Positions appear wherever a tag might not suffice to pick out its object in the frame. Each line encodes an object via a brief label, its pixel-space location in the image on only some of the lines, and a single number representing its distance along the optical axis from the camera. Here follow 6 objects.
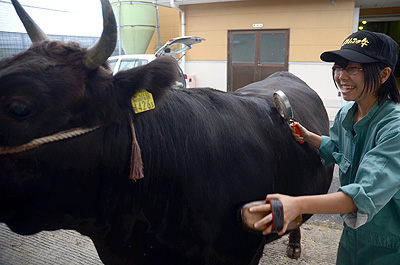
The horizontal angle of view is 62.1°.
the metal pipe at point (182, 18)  10.53
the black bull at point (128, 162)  1.39
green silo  11.12
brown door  10.16
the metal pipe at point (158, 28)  11.92
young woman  1.38
